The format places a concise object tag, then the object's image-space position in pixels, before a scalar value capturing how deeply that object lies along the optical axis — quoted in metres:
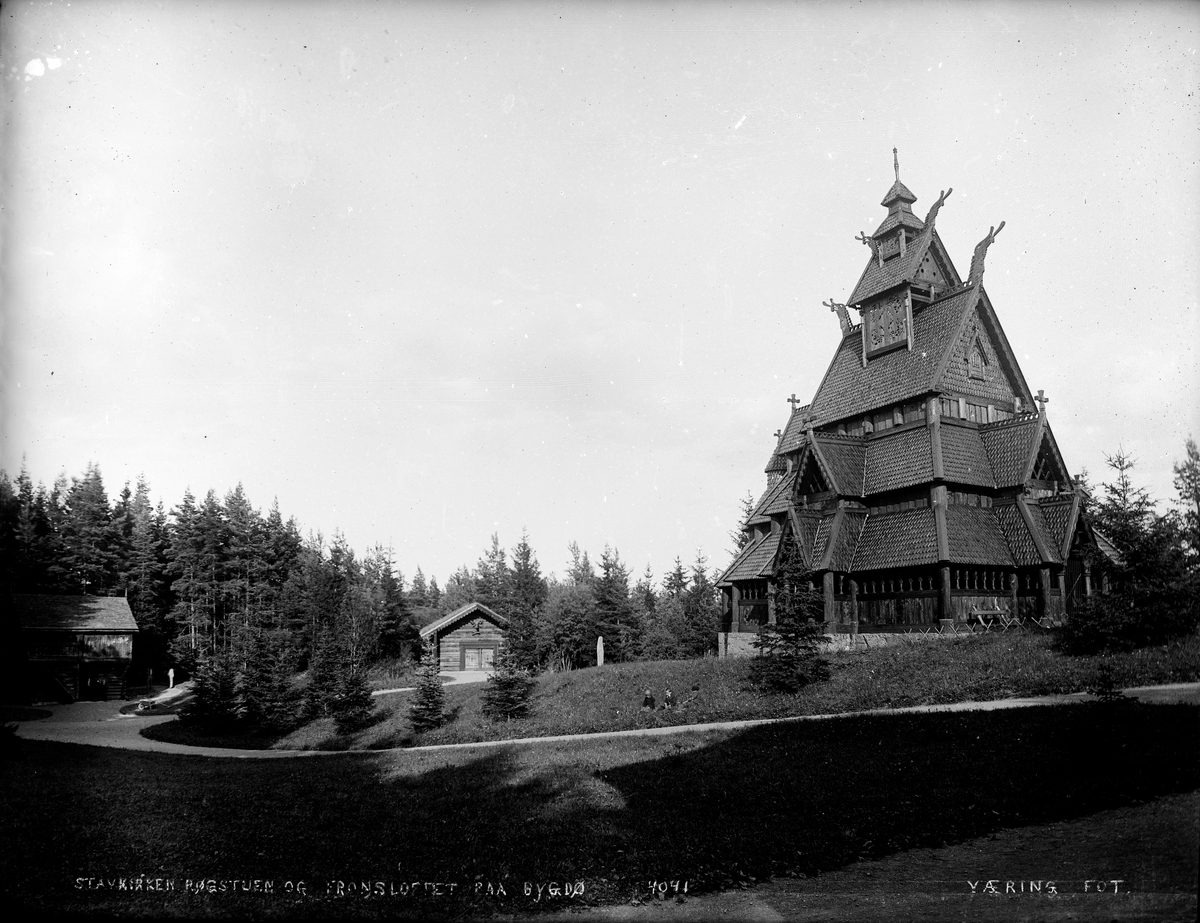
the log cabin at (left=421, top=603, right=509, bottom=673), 47.50
